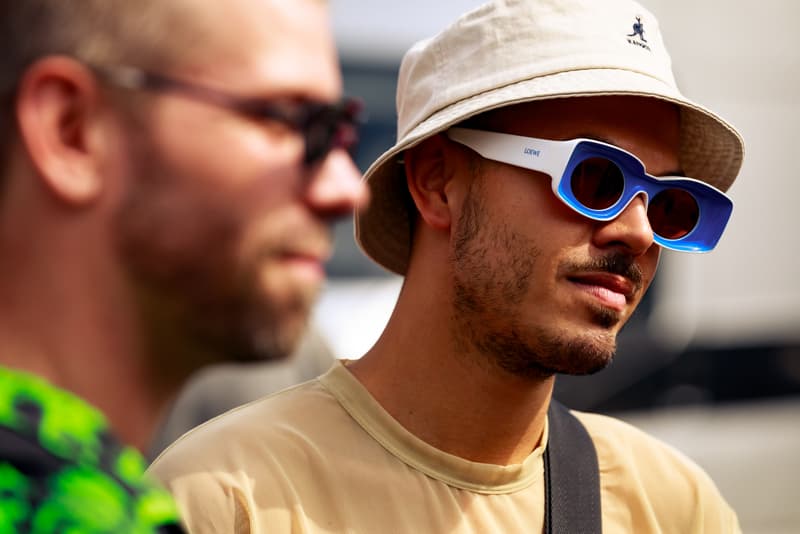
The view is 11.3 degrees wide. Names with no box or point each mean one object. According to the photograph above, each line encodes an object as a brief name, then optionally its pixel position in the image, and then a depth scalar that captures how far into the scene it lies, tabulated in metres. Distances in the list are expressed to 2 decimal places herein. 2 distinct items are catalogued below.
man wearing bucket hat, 2.51
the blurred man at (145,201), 2.26
